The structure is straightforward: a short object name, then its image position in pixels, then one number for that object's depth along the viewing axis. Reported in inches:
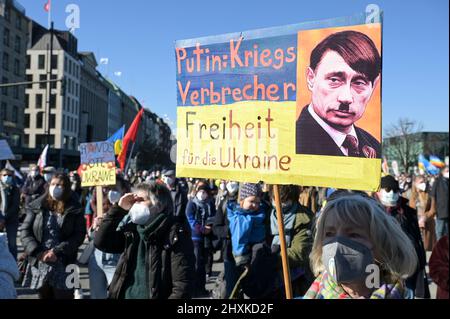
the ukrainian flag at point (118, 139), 405.4
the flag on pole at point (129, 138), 377.7
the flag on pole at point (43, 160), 620.7
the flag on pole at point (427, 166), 681.0
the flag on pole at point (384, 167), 379.9
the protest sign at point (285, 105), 95.7
